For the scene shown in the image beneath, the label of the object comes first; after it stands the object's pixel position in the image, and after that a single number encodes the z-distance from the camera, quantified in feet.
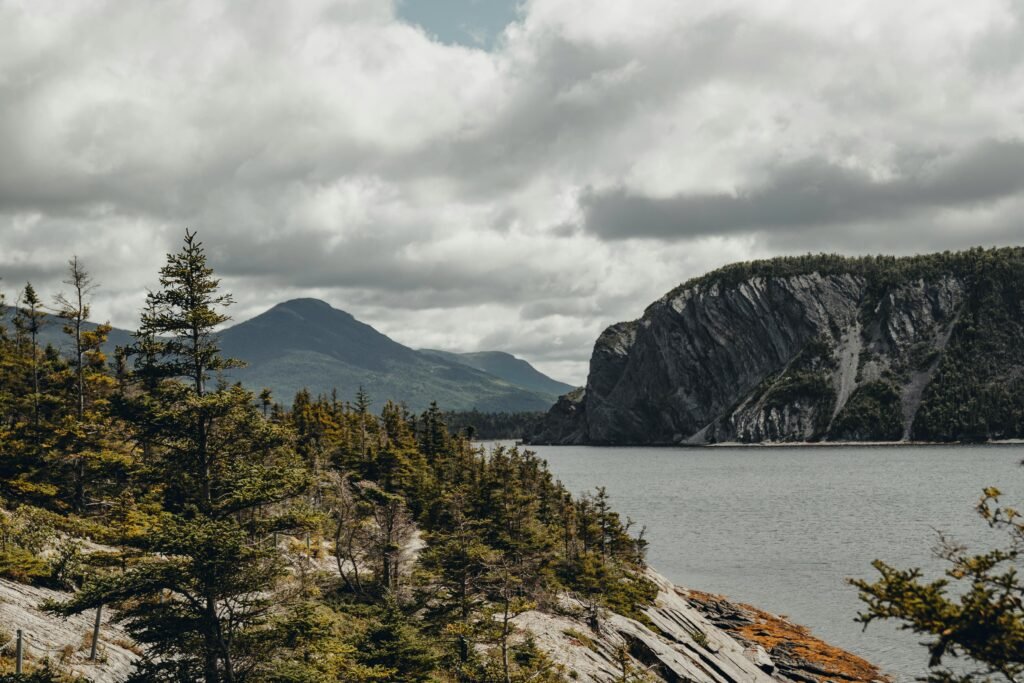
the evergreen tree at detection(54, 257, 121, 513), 136.36
